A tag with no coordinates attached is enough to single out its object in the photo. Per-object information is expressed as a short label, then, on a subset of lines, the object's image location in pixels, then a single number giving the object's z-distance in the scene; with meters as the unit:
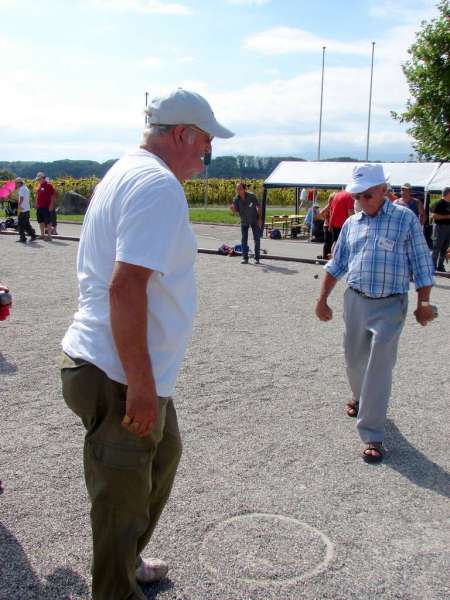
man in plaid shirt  4.58
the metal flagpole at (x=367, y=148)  41.96
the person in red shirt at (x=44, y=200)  19.39
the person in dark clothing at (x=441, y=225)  14.20
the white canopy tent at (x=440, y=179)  18.77
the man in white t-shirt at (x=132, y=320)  2.15
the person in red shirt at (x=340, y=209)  14.02
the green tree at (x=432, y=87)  26.47
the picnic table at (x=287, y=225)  24.75
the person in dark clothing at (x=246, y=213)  15.44
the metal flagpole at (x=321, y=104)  40.62
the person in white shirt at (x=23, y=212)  18.18
